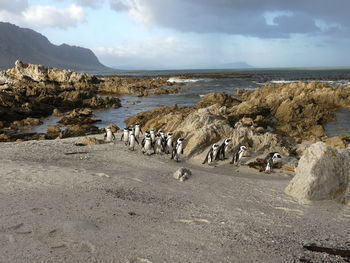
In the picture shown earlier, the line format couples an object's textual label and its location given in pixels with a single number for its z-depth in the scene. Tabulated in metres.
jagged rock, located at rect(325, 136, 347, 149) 15.47
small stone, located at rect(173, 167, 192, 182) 9.96
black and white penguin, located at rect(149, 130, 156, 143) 14.75
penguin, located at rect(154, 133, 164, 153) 14.10
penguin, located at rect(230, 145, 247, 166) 13.18
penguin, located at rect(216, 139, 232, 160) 13.58
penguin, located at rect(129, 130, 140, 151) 14.52
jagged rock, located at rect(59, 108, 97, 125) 26.16
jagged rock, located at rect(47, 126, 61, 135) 21.12
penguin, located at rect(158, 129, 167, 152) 14.27
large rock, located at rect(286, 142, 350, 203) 8.32
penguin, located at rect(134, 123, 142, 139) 17.08
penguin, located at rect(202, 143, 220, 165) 13.20
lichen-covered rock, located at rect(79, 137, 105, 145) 15.57
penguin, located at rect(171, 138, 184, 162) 13.66
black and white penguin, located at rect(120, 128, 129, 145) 15.52
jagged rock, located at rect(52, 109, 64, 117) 31.00
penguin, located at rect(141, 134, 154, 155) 14.05
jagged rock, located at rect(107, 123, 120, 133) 20.35
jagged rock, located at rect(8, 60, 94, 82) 62.44
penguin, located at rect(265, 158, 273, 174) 12.19
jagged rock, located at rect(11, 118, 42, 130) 24.00
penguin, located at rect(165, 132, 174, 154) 14.54
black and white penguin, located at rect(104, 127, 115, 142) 16.41
